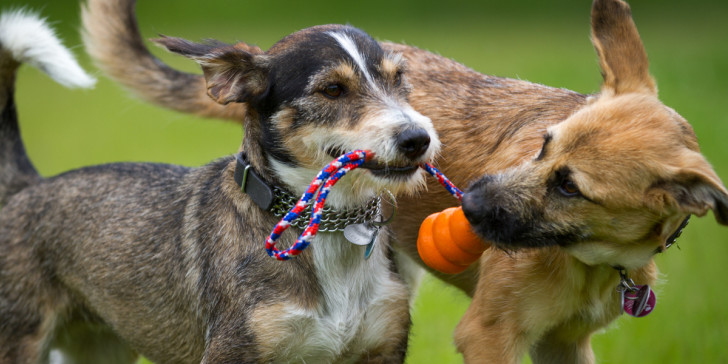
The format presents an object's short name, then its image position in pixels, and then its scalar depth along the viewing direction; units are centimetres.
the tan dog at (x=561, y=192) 723
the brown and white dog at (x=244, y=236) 814
